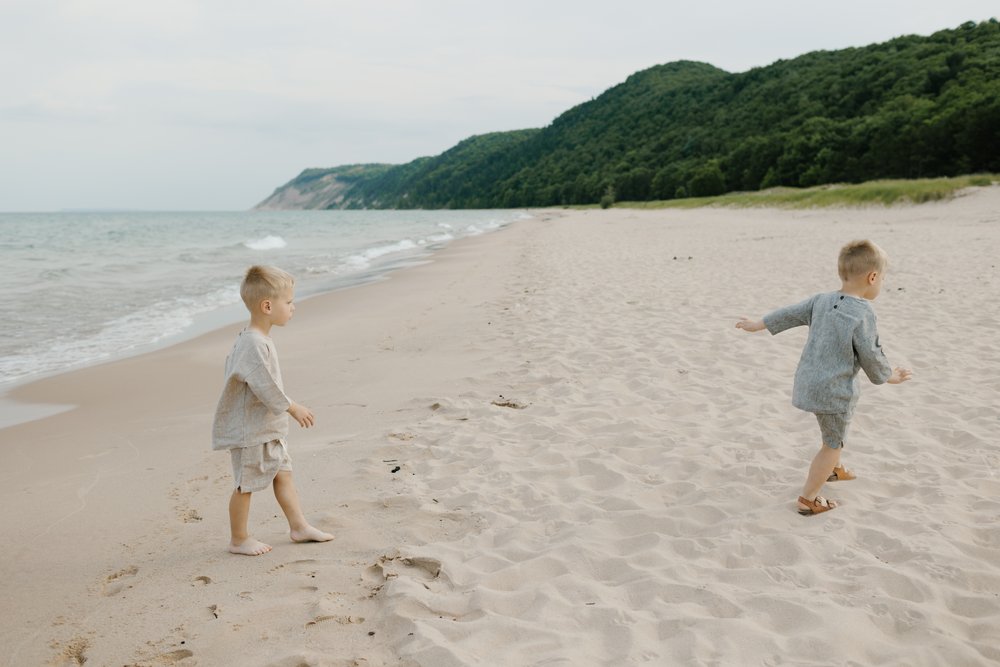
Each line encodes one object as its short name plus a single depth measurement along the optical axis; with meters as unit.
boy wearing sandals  3.33
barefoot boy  3.12
